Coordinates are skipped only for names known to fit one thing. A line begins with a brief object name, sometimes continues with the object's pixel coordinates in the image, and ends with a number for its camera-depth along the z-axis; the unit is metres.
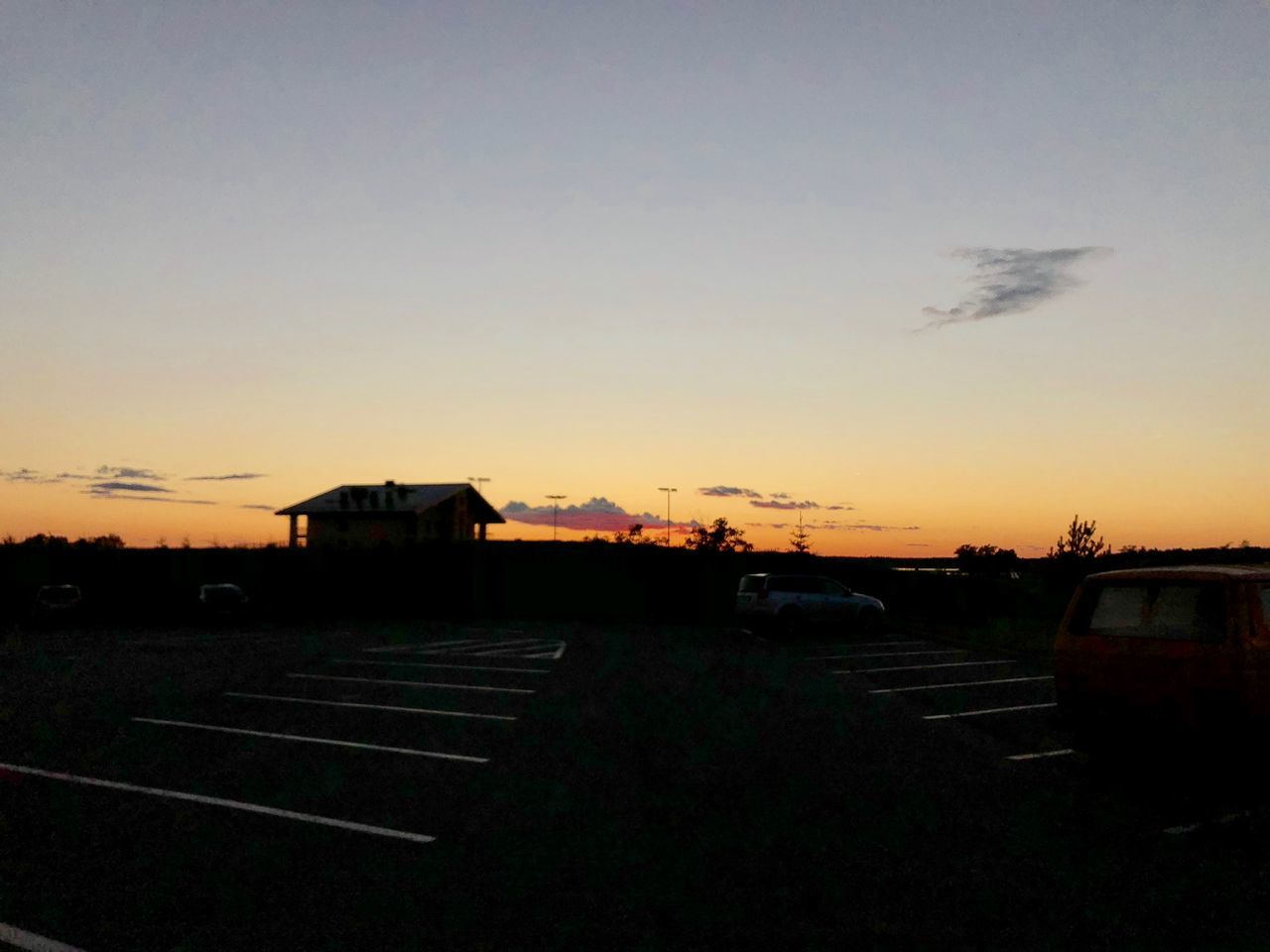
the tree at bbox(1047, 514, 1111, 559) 43.12
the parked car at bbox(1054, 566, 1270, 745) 7.08
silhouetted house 60.75
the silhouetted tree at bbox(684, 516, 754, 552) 98.62
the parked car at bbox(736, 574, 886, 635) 27.42
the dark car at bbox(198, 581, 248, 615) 32.62
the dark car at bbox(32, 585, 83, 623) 30.72
